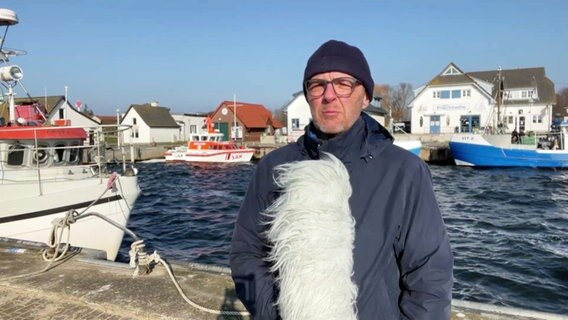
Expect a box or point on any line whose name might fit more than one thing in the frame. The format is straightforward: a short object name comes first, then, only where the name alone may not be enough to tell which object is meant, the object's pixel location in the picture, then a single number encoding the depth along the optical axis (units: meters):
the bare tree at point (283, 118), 78.88
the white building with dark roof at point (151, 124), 54.78
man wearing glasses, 1.67
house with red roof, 54.78
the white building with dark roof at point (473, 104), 47.88
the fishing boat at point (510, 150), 29.88
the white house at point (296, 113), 52.59
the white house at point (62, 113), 44.66
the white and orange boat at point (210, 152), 36.88
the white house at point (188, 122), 62.62
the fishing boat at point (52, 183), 7.82
